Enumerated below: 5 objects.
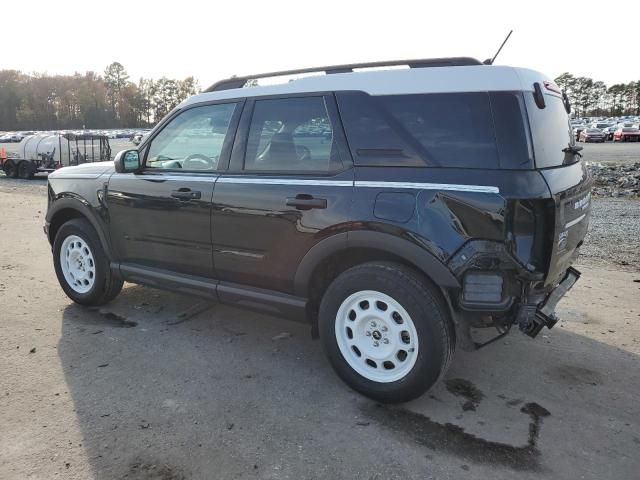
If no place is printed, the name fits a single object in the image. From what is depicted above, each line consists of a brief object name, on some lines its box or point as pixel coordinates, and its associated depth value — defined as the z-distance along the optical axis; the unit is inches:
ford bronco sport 114.3
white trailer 914.1
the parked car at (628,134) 1699.1
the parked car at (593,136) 1720.0
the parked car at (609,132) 1861.7
